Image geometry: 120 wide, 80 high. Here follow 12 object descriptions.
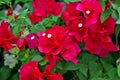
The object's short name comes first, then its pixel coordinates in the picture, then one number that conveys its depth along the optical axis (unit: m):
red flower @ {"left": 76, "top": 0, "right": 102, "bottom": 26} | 1.39
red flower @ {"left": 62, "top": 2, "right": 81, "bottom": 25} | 1.43
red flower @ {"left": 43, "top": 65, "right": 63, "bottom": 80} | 1.39
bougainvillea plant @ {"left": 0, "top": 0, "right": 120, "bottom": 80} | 1.41
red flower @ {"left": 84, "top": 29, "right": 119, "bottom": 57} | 1.42
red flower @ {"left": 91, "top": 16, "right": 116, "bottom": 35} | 1.41
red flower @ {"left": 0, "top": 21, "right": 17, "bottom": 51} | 1.53
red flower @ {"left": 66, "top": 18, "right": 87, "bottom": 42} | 1.41
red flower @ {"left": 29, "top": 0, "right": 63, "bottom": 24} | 1.57
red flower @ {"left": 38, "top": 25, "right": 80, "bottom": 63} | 1.40
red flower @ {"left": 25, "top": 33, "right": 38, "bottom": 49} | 1.48
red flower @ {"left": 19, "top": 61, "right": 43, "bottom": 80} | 1.39
